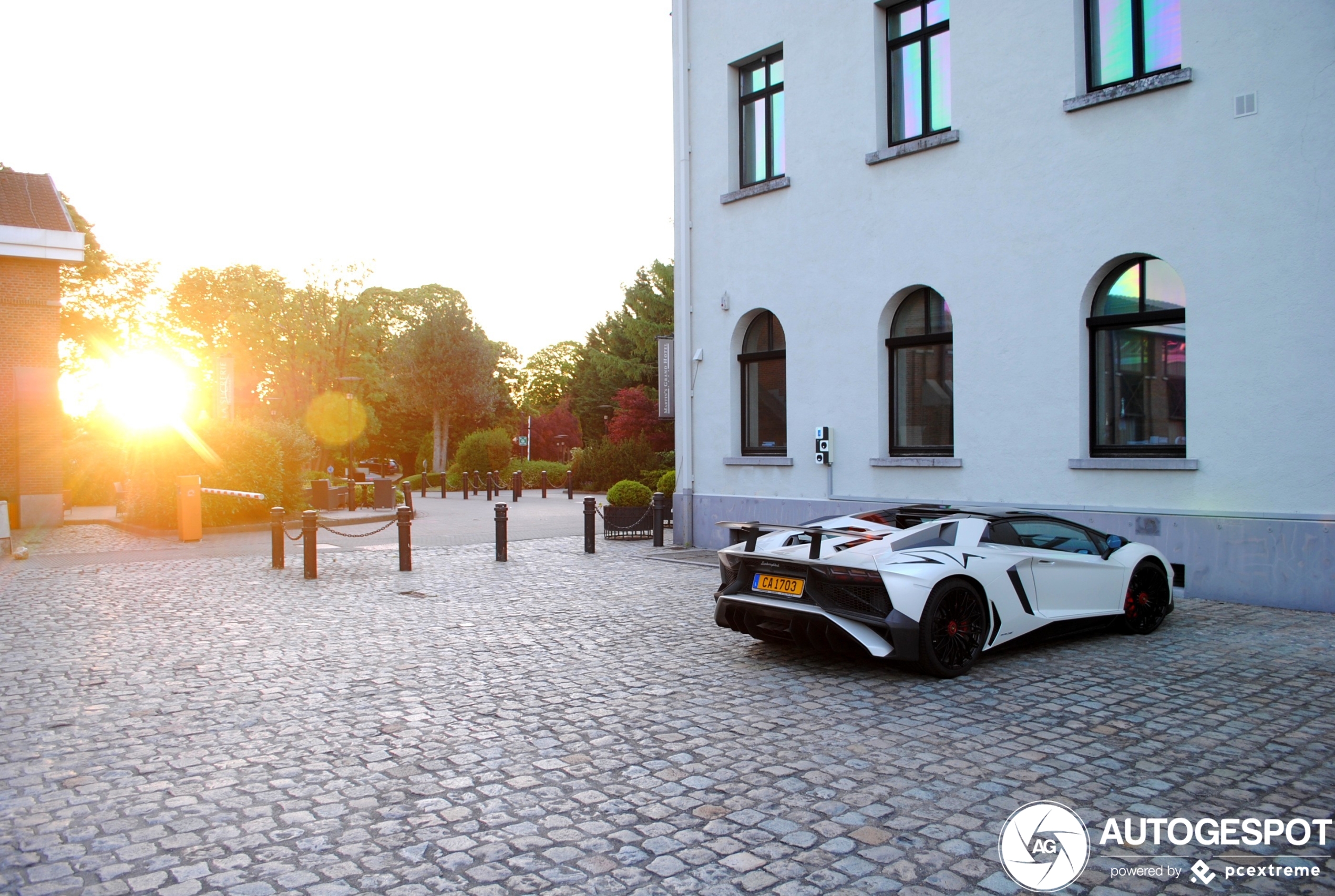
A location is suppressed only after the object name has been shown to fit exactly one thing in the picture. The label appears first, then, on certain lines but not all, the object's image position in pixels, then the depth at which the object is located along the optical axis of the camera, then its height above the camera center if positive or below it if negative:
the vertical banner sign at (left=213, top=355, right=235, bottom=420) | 26.72 +1.99
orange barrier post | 17.48 -1.10
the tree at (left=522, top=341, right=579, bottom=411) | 81.25 +6.86
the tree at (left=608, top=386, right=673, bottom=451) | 41.41 +1.35
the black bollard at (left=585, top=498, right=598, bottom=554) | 14.86 -1.20
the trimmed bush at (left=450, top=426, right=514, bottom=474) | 46.91 -0.02
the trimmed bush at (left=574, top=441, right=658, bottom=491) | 37.44 -0.52
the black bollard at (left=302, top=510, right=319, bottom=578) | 12.31 -1.21
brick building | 22.19 +2.21
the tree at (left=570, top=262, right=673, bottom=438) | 47.19 +5.73
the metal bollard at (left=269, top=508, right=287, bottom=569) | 13.30 -1.24
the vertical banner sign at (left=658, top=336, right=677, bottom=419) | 16.22 +1.26
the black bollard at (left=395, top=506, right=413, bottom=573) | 12.86 -1.28
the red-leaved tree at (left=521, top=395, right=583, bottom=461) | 59.84 +1.12
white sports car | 6.26 -1.00
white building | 9.18 +2.26
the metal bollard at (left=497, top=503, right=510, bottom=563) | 14.01 -1.35
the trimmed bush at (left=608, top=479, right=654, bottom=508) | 17.48 -0.86
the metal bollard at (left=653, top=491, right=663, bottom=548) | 15.84 -1.21
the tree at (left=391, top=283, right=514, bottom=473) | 54.56 +5.21
